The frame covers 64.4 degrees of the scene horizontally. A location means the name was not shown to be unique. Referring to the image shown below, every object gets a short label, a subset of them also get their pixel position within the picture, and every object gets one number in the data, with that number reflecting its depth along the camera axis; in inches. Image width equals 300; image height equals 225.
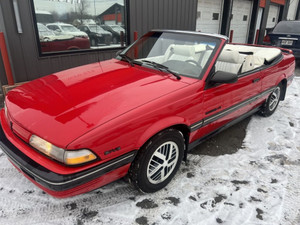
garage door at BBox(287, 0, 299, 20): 713.3
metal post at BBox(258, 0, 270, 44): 522.2
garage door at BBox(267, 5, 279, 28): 596.2
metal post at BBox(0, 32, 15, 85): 167.9
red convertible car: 70.5
